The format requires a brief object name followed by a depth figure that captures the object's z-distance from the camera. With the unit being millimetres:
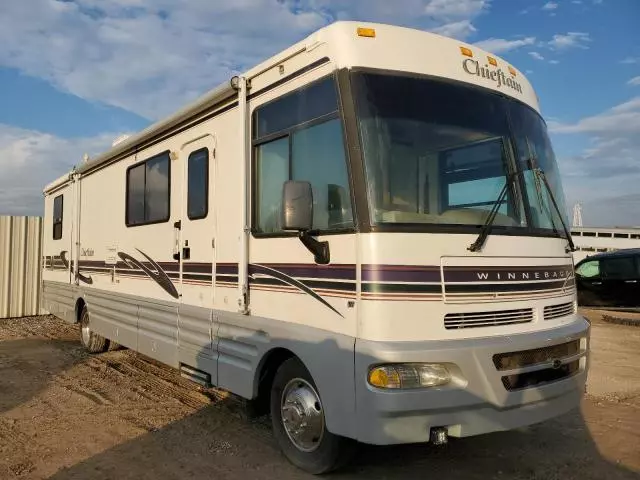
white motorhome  3635
